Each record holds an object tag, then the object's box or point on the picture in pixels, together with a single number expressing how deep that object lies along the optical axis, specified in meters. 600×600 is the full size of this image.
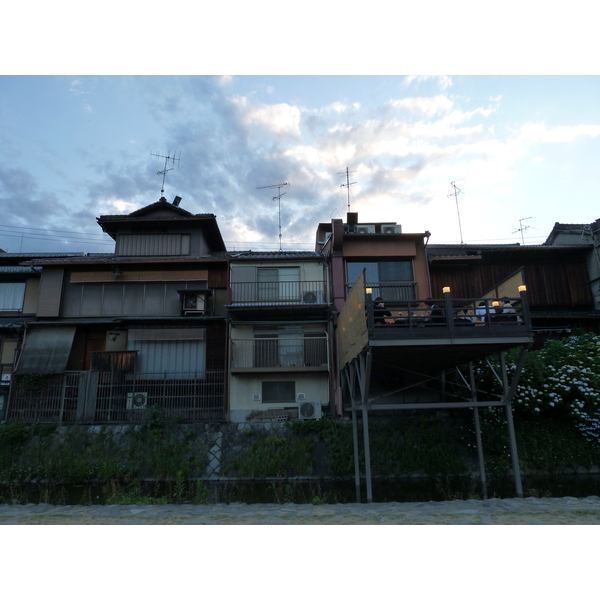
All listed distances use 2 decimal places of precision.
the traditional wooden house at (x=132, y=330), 17.58
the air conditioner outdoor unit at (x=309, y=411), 16.88
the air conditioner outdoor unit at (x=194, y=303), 19.77
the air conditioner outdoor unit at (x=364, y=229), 20.56
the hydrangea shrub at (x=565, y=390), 15.14
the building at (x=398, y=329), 10.84
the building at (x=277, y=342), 17.89
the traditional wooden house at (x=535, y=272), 22.38
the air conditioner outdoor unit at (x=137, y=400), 17.47
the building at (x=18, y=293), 21.22
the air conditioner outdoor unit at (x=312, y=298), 18.78
